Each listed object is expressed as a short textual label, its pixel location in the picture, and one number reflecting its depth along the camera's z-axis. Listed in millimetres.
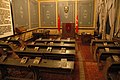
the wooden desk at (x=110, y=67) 1841
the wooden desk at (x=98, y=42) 3613
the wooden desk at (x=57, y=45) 3270
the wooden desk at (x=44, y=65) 1917
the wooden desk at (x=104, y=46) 3014
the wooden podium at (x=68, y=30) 6376
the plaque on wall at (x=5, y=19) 4250
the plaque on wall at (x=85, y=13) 8125
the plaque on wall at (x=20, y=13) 5238
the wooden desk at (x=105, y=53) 2604
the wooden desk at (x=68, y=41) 4023
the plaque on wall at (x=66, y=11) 8289
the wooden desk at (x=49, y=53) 2678
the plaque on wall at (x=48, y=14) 8500
